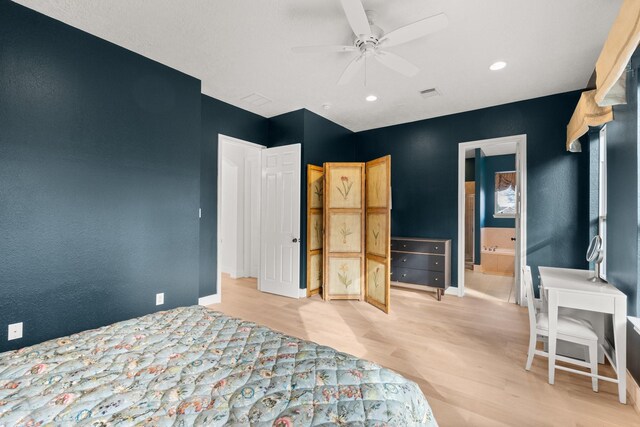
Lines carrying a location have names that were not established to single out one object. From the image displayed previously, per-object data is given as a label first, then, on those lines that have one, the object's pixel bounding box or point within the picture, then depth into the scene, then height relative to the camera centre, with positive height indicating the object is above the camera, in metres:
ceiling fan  1.89 +1.34
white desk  1.97 -0.67
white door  4.41 -0.13
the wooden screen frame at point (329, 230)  4.31 -0.25
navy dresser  4.26 -0.77
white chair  2.07 -0.91
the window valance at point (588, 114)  2.57 +0.98
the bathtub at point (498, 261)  6.02 -1.02
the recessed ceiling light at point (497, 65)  3.00 +1.61
